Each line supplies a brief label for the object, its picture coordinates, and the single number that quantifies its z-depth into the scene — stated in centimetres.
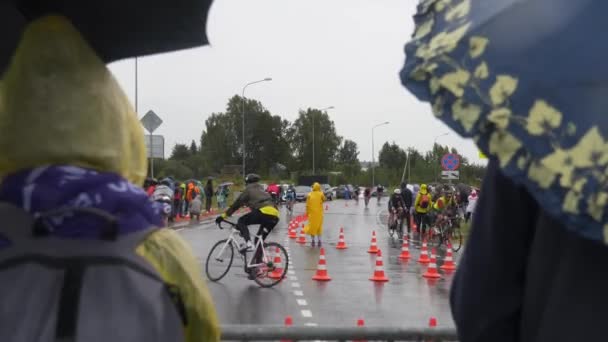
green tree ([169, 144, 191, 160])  11262
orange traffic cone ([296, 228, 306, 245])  2215
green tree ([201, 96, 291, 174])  10725
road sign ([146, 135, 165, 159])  2428
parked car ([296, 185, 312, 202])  6318
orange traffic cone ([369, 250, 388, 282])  1371
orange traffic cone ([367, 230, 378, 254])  1917
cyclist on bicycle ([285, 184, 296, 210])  4227
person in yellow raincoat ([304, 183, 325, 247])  2092
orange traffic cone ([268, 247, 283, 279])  1295
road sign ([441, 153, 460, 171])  2556
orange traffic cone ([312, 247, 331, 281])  1373
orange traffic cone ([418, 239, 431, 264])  1689
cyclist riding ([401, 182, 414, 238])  2519
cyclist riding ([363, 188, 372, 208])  5528
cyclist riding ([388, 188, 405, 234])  2466
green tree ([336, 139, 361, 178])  12556
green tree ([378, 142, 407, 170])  11094
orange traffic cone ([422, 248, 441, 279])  1429
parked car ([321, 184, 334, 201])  6931
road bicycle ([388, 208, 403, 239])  2462
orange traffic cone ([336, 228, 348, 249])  2053
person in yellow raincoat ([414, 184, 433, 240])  2325
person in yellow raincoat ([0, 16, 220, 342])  151
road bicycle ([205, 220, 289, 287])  1283
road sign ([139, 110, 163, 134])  2011
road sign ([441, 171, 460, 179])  2678
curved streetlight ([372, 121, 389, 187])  8610
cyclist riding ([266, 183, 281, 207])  4325
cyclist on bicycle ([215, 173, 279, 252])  1259
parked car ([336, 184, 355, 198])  7891
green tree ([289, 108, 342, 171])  11356
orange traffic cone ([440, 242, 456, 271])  1550
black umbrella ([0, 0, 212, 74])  193
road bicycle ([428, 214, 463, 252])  2038
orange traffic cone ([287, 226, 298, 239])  2391
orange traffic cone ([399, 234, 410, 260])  1775
